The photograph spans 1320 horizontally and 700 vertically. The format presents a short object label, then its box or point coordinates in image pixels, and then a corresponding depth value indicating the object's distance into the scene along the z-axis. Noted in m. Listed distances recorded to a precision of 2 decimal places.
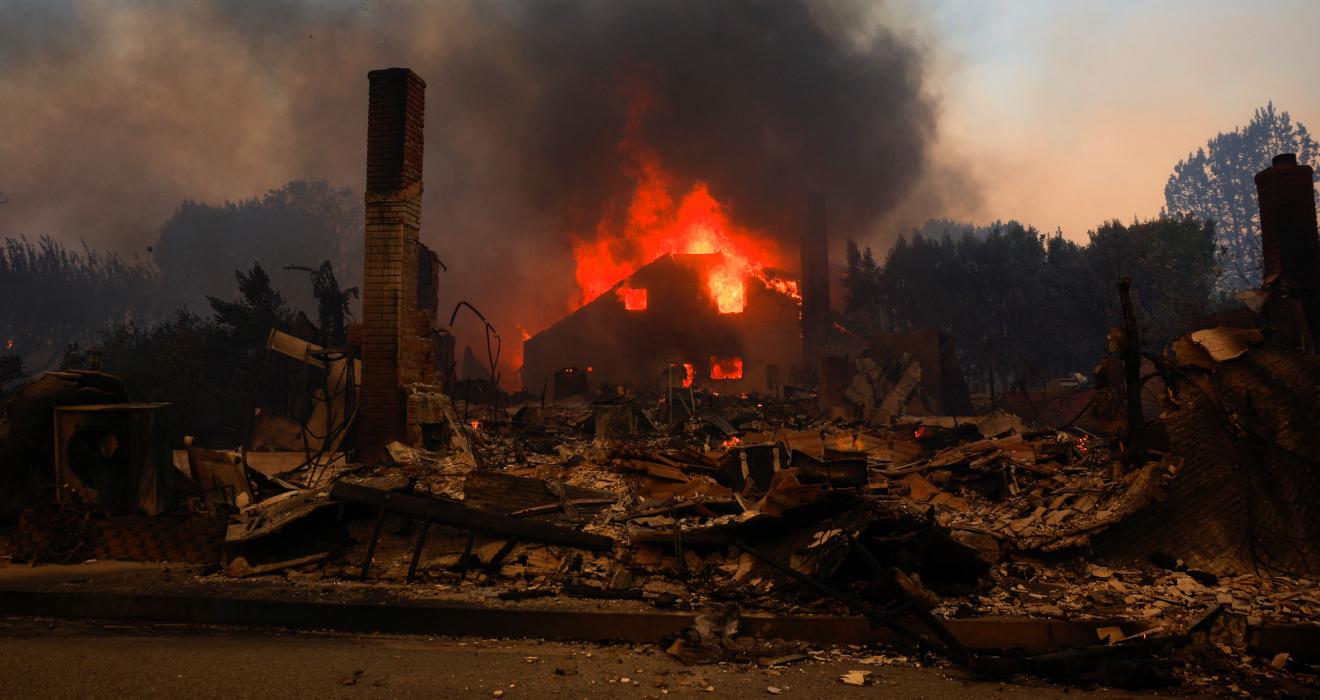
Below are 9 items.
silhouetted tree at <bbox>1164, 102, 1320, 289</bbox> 71.75
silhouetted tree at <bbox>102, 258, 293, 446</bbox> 17.14
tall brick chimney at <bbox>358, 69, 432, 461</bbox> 8.16
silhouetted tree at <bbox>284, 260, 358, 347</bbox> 18.52
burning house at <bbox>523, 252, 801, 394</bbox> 33.34
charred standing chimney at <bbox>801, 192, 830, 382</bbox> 33.53
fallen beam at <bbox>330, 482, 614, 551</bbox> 5.47
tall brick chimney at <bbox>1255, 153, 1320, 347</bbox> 10.95
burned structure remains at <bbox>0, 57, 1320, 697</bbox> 4.09
